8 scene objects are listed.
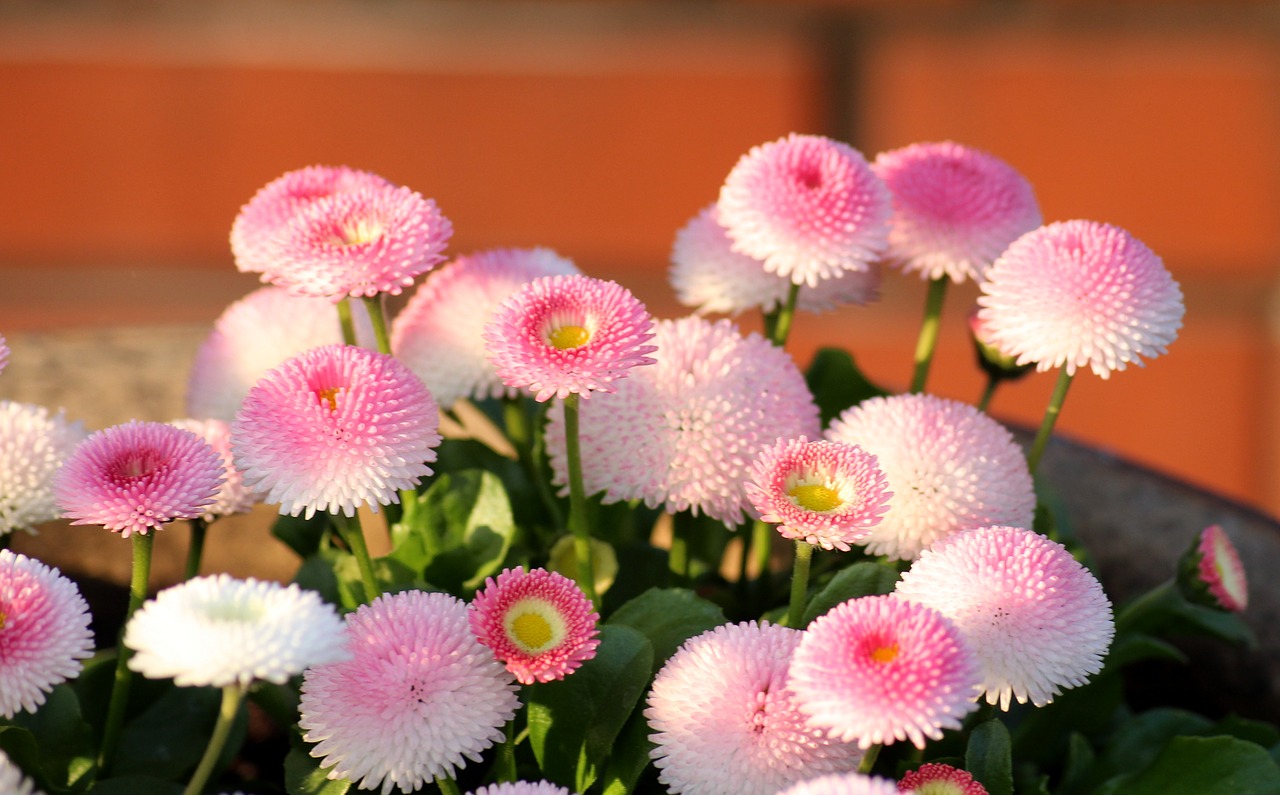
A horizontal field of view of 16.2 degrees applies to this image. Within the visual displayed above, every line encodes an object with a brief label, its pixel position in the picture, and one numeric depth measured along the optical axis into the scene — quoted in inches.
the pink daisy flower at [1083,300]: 37.7
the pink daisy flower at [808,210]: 38.9
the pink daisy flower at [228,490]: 38.2
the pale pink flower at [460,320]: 39.9
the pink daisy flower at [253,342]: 40.7
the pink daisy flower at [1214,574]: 39.8
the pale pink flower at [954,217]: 40.1
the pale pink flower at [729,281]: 40.5
